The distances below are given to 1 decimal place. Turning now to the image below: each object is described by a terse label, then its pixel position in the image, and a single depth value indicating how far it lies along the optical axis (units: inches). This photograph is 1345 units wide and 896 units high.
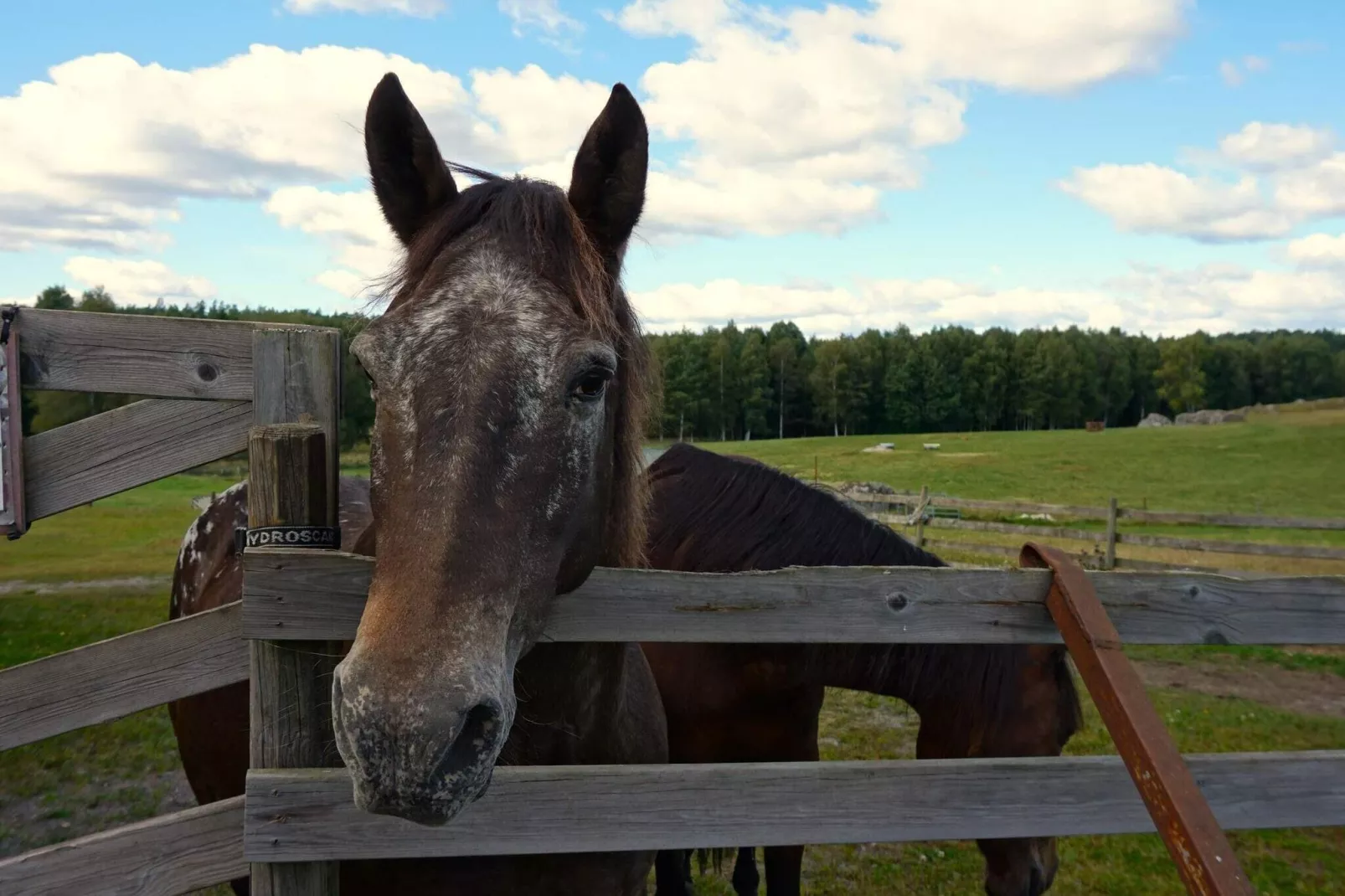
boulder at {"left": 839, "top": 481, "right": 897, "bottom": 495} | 1052.8
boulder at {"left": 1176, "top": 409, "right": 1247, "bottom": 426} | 2763.3
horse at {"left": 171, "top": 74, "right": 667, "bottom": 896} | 58.6
